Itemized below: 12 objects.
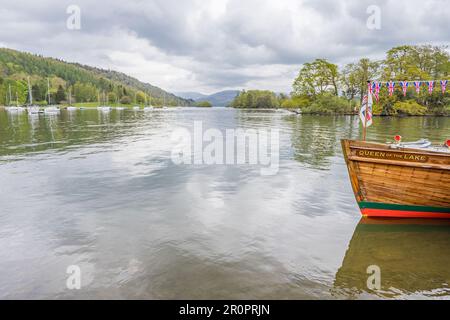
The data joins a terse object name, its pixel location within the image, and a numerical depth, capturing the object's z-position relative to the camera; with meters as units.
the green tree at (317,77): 101.06
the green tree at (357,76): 87.75
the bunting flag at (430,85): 11.45
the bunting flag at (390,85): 12.02
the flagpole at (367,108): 10.68
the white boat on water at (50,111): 103.81
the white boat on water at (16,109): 116.88
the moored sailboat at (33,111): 91.76
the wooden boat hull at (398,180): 9.73
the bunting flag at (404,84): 12.34
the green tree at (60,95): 175.38
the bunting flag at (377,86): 12.34
